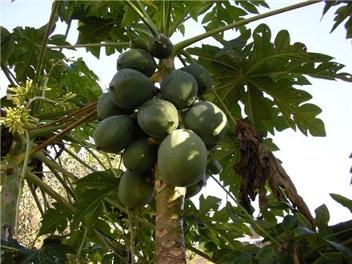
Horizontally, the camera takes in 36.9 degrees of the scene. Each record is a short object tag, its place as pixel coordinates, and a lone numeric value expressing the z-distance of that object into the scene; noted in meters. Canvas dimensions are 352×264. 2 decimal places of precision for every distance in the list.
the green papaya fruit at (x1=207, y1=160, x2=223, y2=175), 2.24
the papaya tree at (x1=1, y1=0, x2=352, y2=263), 1.74
